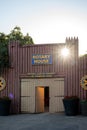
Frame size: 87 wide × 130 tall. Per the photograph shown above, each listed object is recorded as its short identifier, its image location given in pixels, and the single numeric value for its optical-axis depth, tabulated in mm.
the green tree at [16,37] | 19416
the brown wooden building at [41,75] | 10798
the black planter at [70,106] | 10165
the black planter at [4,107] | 10818
